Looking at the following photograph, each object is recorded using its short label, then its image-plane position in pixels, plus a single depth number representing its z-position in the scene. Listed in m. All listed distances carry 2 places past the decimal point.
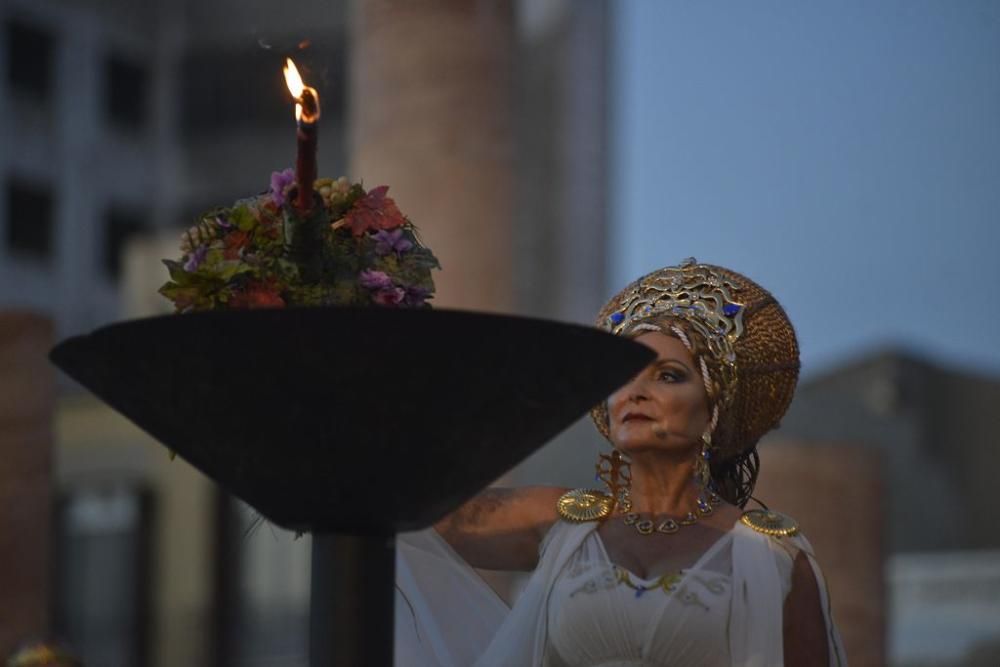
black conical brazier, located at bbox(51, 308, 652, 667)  5.35
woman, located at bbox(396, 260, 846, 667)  7.36
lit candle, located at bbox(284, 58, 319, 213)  5.61
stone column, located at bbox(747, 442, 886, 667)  18.52
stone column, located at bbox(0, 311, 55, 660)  18.62
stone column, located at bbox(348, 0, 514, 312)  17.45
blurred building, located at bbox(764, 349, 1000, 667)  41.09
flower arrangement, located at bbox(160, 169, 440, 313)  6.09
